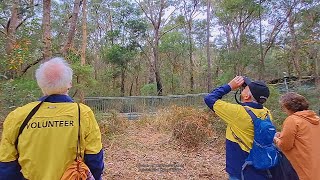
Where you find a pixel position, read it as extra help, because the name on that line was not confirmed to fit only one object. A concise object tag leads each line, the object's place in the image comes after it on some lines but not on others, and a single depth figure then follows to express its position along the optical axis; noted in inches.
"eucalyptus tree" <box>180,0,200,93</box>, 560.1
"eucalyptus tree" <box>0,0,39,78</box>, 158.2
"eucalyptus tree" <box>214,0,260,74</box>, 433.0
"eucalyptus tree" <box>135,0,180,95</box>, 502.6
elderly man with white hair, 44.6
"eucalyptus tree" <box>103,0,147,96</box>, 465.5
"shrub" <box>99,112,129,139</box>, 196.1
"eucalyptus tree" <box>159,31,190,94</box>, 558.6
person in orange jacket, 59.7
